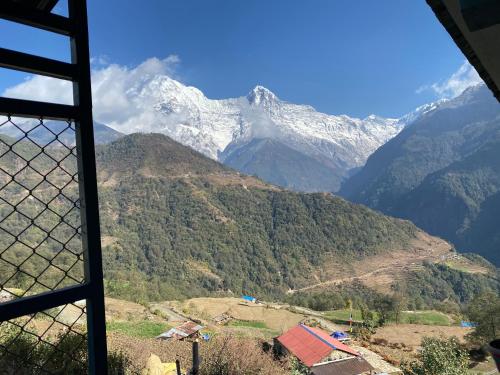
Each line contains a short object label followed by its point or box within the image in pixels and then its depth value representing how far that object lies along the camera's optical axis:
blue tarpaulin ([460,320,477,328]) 44.69
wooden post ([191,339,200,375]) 4.12
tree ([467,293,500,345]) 30.31
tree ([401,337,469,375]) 15.12
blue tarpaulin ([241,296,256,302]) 64.31
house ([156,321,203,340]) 24.78
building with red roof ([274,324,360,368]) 20.69
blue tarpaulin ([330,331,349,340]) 32.84
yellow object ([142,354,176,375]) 7.39
